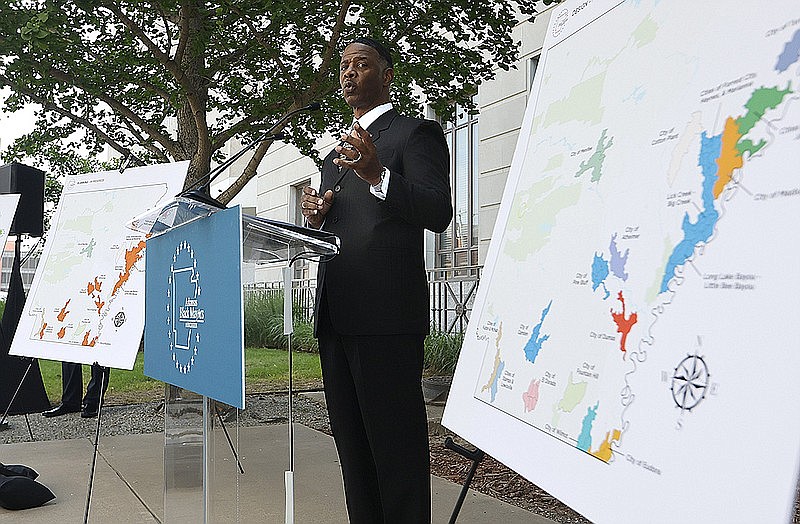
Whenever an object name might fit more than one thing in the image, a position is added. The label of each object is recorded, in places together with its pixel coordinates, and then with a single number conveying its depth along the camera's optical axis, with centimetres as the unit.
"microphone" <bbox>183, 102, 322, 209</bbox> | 208
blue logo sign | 193
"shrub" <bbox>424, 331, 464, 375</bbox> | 875
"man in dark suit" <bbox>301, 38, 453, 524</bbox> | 253
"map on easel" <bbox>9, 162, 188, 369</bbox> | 367
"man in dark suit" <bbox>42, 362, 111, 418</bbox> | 791
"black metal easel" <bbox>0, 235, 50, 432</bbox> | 680
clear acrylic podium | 219
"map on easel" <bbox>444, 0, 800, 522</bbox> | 98
